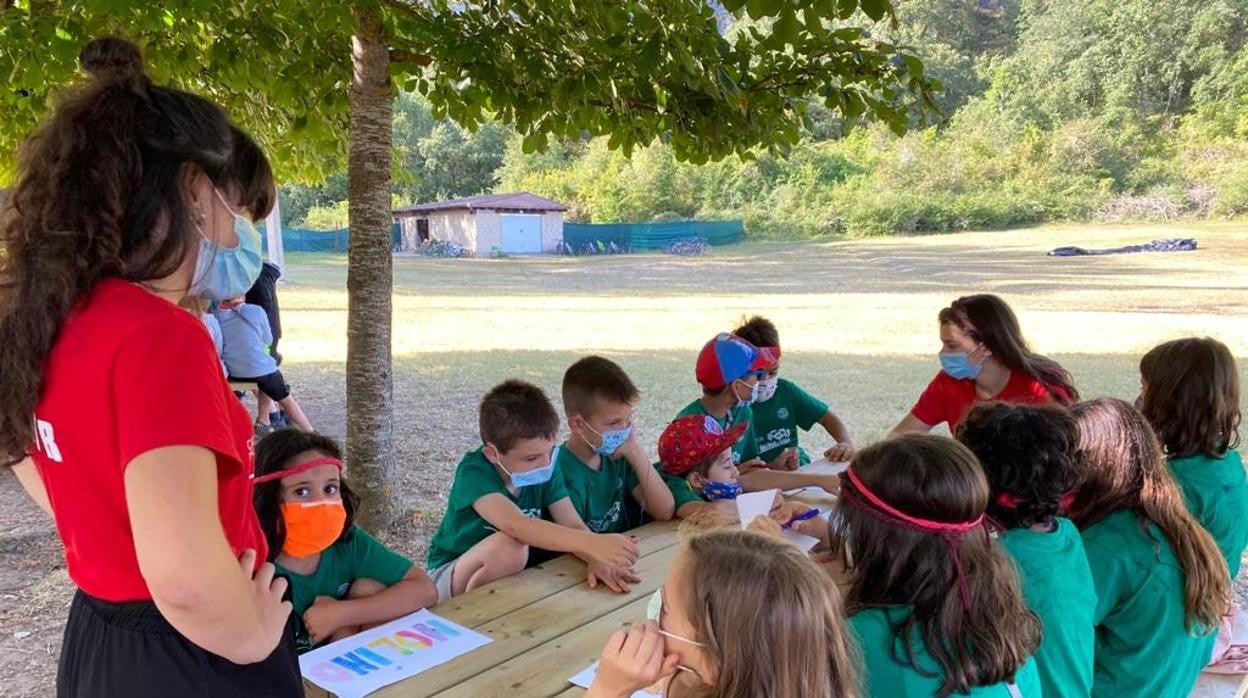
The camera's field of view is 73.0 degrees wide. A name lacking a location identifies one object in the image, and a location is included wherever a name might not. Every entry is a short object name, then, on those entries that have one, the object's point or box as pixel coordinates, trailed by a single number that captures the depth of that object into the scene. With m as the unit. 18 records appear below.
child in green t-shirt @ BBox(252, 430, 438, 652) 2.10
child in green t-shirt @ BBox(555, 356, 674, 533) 2.93
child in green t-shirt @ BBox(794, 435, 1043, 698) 1.48
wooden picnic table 1.80
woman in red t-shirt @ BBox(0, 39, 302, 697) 1.09
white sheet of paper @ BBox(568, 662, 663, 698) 1.82
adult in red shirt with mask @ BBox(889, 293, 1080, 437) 3.59
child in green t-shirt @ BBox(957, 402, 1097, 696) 1.83
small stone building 37.47
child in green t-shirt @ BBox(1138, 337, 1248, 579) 2.55
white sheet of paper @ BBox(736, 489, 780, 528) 2.66
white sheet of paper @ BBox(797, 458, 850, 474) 3.72
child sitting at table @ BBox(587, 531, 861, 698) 1.22
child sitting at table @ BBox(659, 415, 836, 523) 3.18
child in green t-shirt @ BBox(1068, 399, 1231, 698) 2.04
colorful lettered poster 1.78
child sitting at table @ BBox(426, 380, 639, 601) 2.48
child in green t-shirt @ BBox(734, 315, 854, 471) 4.04
